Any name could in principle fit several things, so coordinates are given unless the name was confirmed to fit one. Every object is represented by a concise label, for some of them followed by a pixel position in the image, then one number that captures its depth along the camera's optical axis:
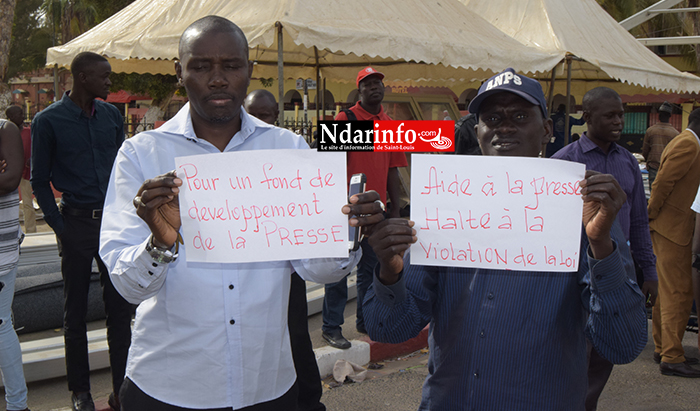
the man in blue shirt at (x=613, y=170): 3.45
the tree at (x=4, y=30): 11.93
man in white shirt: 1.69
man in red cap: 4.81
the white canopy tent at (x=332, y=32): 5.41
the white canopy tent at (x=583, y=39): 8.35
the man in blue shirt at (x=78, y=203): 3.58
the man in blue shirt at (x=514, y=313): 1.59
